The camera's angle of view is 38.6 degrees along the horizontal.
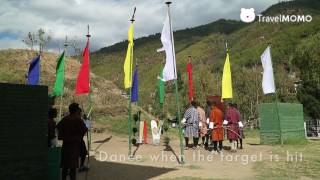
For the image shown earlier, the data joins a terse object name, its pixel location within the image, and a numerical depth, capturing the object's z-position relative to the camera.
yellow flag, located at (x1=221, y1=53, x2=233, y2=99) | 18.28
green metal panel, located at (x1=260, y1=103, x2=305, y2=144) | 19.14
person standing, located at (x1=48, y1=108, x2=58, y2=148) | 10.24
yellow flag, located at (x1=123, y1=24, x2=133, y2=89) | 13.71
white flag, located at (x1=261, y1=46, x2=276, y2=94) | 18.56
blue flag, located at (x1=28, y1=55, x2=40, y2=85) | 18.91
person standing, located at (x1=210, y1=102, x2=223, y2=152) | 15.25
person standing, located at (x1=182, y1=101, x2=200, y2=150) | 16.36
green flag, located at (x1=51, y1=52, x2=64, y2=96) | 18.69
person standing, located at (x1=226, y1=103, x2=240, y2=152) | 16.00
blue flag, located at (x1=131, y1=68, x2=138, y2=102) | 18.53
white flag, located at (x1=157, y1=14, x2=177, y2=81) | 12.56
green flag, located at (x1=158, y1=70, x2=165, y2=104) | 22.06
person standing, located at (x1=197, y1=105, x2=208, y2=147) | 16.47
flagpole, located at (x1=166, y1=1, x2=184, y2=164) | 12.45
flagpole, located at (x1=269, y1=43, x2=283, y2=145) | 18.27
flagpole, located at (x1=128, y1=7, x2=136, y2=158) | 13.70
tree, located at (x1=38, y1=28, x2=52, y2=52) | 44.98
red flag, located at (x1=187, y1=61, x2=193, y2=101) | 19.61
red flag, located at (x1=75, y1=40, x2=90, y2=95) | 16.58
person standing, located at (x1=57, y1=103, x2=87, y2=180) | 8.76
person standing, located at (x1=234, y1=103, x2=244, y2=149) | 16.30
